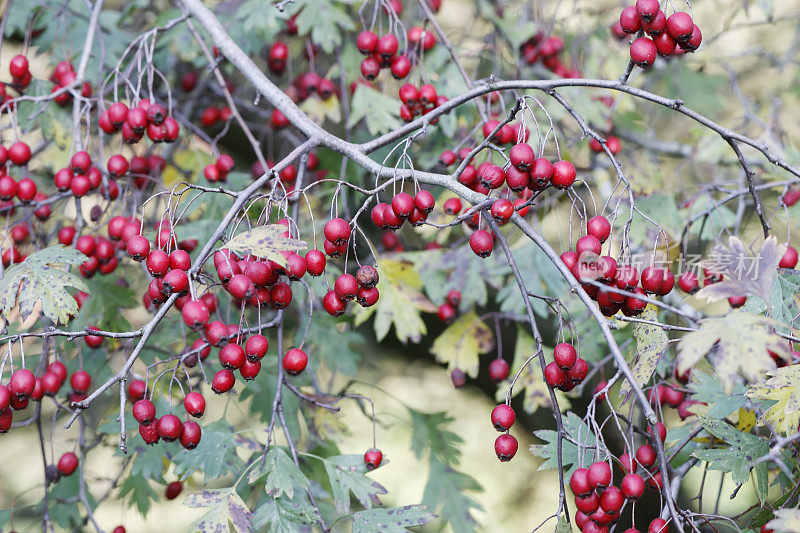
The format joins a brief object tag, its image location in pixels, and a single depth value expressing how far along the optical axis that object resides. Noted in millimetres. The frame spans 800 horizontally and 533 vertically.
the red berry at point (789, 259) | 1176
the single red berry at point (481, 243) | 1099
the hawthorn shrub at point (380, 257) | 1079
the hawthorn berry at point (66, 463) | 1260
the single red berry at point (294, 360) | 1148
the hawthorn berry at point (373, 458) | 1189
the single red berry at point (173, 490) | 1317
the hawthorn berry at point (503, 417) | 1101
